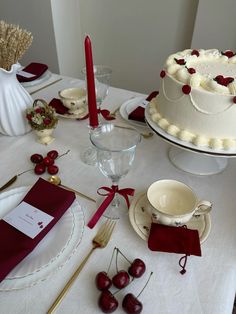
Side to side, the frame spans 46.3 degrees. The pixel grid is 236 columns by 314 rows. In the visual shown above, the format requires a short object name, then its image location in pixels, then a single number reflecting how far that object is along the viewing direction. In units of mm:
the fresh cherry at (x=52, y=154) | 771
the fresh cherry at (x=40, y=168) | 723
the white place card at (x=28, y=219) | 542
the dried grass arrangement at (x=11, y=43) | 715
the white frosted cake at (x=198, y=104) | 631
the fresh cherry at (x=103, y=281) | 473
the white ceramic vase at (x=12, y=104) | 795
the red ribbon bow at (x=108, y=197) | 600
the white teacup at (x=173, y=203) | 534
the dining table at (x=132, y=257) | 465
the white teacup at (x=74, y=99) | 909
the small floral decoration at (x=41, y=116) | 812
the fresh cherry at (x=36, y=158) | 757
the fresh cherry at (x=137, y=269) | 491
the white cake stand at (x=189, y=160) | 681
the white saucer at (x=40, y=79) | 1152
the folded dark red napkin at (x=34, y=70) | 1150
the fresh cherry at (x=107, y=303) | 442
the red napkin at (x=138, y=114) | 917
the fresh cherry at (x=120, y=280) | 474
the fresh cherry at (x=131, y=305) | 439
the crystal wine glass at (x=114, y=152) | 601
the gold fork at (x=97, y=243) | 465
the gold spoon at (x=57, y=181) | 673
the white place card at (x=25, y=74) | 1170
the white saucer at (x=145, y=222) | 554
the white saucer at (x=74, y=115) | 942
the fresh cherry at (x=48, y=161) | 736
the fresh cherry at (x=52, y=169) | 721
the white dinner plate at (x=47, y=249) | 481
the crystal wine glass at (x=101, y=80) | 849
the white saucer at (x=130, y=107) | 932
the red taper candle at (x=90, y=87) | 636
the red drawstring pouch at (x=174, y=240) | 509
